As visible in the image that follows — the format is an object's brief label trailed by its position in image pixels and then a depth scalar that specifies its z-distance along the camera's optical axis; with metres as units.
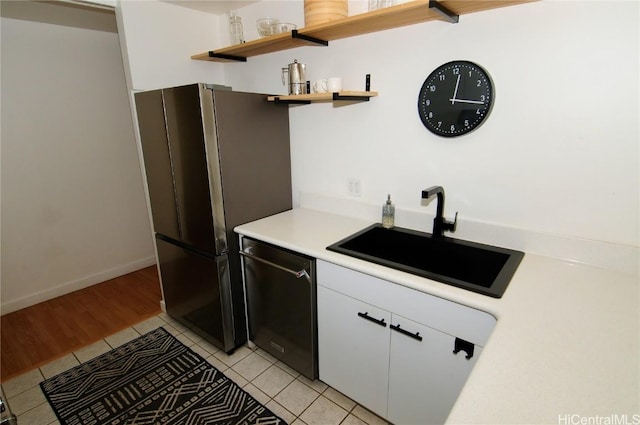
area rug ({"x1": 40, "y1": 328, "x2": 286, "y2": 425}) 1.74
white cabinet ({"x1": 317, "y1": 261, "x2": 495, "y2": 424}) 1.28
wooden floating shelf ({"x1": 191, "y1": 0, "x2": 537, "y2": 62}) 1.40
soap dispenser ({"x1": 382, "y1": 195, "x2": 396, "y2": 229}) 1.89
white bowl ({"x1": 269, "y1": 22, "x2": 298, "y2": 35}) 2.02
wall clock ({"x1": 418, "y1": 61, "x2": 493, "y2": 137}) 1.52
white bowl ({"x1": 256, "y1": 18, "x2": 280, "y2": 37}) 2.02
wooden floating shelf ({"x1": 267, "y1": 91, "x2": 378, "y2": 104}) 1.72
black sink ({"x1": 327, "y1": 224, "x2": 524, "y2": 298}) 1.41
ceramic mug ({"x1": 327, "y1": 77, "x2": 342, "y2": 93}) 1.79
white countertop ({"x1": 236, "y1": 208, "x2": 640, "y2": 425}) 0.74
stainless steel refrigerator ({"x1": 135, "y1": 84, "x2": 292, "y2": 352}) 1.87
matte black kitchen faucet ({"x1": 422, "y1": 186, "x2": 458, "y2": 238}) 1.68
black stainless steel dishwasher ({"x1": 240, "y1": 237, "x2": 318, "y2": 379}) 1.73
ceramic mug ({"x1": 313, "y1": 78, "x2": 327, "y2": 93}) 1.85
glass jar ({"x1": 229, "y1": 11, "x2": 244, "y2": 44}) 2.35
